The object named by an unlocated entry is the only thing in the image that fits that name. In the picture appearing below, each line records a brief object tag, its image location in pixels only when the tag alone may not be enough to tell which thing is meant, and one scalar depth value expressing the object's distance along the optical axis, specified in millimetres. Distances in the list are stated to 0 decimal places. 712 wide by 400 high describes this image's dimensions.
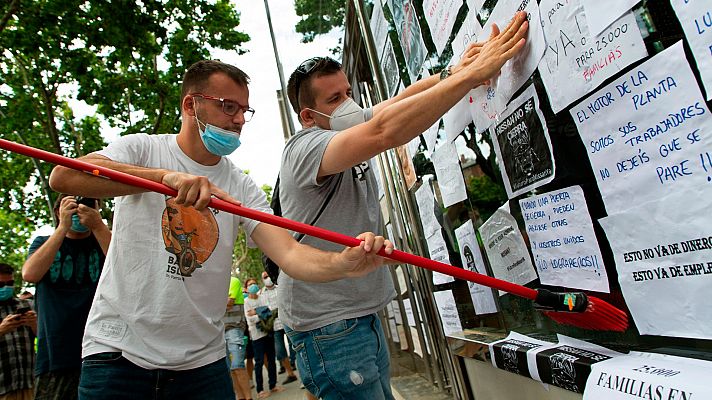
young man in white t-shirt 1699
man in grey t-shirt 1562
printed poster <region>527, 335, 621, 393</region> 1370
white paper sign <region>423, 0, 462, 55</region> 2064
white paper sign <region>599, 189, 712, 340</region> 1062
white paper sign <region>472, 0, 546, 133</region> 1486
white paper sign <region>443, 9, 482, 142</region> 1890
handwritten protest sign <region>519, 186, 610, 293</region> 1420
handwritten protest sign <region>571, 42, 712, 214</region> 1022
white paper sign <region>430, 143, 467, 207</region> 2348
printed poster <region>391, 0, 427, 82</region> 2504
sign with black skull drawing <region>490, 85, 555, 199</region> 1549
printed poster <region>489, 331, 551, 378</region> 1731
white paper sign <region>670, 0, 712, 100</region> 962
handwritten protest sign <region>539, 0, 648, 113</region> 1151
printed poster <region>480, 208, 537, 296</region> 1821
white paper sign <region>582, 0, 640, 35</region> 1147
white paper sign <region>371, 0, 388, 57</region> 3146
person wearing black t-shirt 2924
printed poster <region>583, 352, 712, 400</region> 1023
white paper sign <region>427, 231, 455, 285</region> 2803
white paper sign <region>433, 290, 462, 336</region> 2826
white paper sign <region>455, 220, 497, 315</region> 2285
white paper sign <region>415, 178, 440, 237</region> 2920
